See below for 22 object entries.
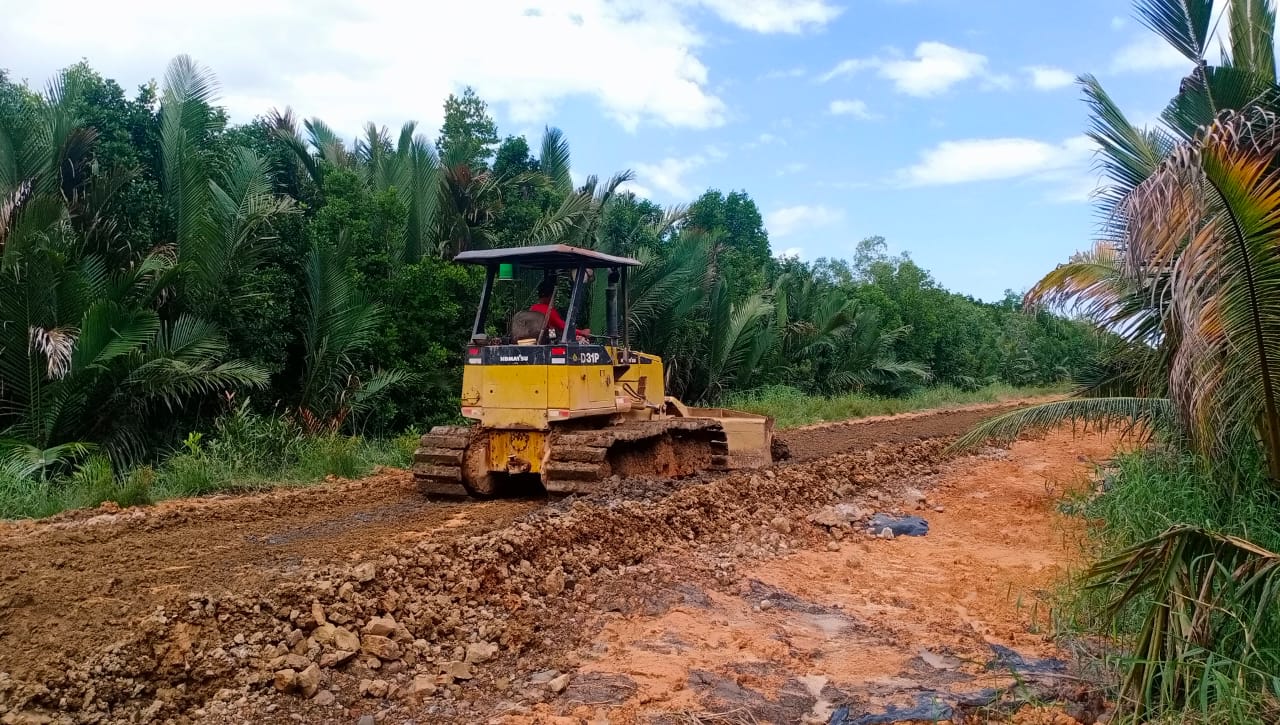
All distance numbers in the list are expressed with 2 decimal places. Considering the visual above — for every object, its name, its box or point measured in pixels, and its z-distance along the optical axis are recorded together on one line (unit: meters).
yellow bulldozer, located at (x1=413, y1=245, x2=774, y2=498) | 9.31
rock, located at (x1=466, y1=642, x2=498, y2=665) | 5.12
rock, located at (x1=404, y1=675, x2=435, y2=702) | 4.67
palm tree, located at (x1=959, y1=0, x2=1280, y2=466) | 5.37
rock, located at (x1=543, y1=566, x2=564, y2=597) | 6.32
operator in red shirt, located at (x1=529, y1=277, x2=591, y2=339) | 10.00
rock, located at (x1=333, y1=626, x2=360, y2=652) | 4.97
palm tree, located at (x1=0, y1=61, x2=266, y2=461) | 10.39
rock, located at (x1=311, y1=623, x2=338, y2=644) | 4.97
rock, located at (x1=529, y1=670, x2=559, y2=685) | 4.88
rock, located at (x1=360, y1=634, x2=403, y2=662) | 5.01
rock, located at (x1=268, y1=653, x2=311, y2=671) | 4.70
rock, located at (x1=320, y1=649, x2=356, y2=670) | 4.80
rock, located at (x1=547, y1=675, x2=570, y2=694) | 4.73
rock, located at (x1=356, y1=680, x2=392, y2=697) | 4.66
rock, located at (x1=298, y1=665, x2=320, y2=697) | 4.56
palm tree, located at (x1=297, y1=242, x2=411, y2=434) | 13.38
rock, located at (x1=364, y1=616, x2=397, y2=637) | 5.14
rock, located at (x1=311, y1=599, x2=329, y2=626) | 5.08
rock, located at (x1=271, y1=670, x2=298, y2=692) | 4.54
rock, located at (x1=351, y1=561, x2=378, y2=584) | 5.62
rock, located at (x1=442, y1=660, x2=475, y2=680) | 4.89
